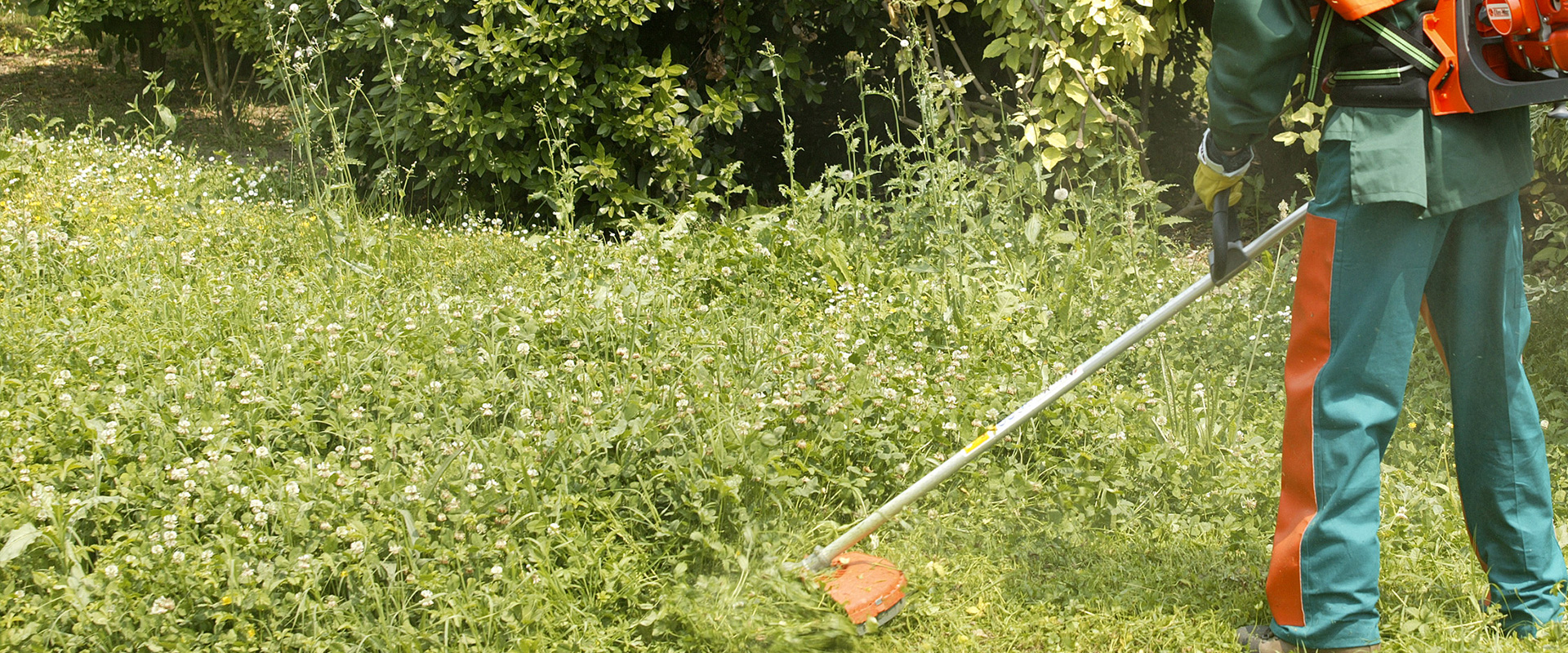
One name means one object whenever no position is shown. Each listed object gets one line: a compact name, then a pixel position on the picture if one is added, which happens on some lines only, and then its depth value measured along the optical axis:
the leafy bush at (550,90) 4.81
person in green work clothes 2.26
